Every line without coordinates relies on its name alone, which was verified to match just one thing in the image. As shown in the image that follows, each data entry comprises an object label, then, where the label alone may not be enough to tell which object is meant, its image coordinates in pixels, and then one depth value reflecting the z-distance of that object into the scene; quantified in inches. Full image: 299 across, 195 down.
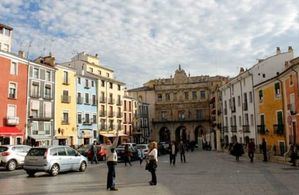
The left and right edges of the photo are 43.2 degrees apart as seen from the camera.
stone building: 3452.3
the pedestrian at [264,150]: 1164.4
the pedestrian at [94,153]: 1192.2
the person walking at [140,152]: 1201.5
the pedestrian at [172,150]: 1073.6
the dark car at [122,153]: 1322.6
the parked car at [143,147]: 1425.7
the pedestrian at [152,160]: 593.6
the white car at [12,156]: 956.9
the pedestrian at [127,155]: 1091.3
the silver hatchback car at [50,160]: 762.2
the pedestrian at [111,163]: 541.0
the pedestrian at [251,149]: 1174.6
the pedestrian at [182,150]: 1224.8
